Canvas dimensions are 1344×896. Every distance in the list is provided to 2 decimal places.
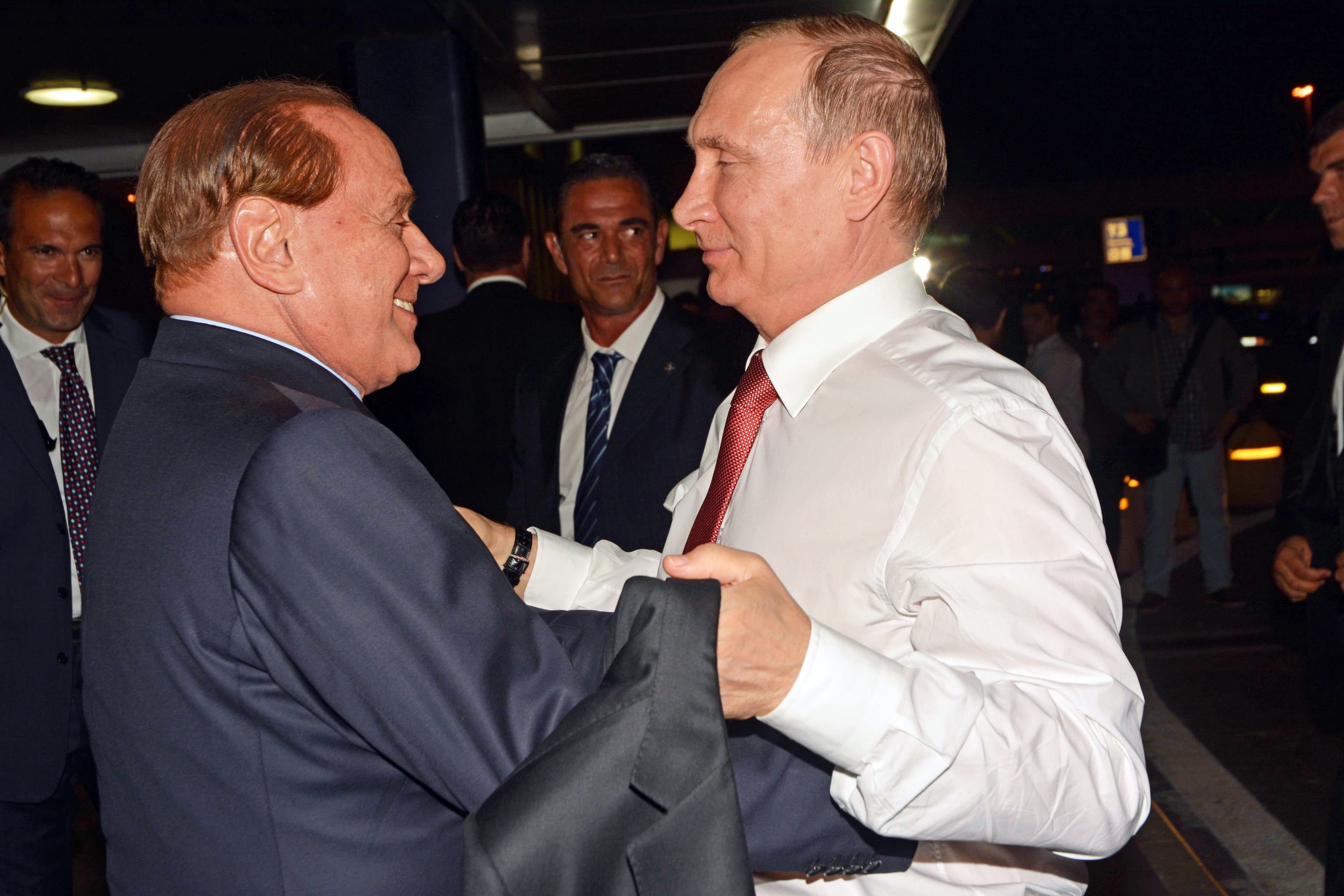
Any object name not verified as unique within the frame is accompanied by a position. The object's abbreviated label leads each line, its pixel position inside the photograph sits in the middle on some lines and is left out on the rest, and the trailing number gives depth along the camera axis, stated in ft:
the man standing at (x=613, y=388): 9.83
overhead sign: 72.43
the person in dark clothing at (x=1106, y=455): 20.77
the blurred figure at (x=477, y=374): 12.89
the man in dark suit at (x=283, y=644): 3.66
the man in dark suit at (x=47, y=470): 8.80
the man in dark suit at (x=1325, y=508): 8.11
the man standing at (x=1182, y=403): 20.92
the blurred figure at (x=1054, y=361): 20.61
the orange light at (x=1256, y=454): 31.27
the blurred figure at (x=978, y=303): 16.28
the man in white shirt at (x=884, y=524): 3.65
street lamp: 38.40
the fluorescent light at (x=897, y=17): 16.46
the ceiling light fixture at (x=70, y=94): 18.58
